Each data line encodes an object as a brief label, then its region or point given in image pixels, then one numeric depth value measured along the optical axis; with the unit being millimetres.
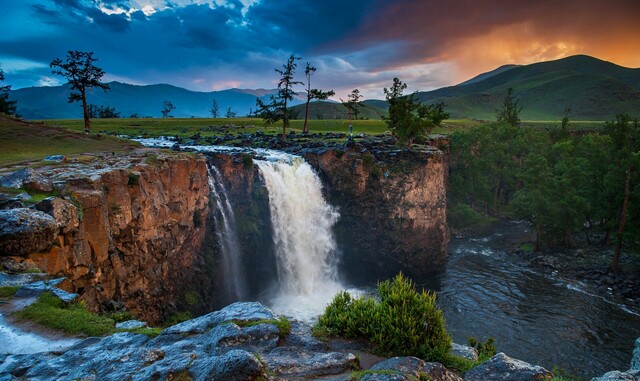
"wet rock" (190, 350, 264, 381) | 7438
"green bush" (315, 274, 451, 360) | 10680
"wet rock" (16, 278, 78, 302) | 11398
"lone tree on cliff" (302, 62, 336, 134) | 62031
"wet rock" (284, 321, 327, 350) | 10562
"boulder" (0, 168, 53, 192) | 16453
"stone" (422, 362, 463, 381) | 8898
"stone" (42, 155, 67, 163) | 23031
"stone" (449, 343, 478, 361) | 12224
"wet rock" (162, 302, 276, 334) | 10820
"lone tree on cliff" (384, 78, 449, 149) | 46719
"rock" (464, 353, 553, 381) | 8906
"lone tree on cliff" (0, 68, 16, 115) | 60081
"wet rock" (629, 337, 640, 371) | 14511
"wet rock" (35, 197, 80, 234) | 14445
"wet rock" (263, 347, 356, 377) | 8922
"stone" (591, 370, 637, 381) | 9656
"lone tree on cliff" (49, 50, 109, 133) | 43531
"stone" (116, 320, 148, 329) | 11230
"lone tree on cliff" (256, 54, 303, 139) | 56062
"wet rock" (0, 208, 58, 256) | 12359
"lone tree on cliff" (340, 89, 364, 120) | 76800
